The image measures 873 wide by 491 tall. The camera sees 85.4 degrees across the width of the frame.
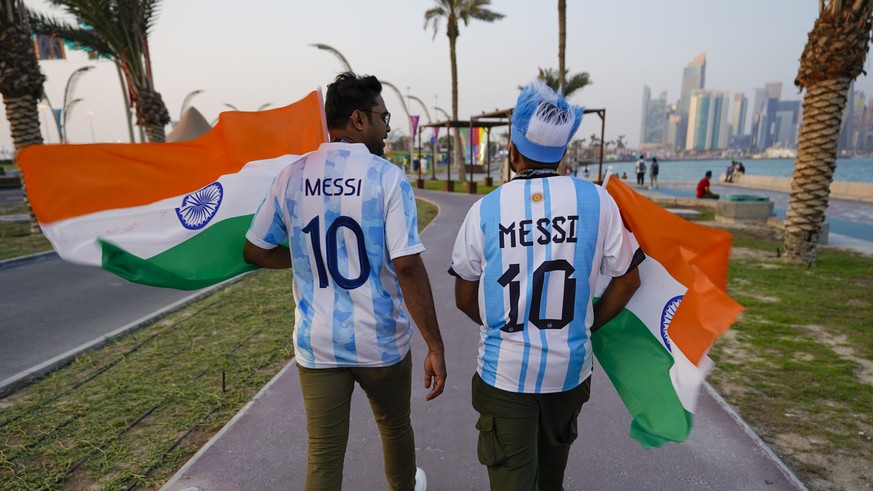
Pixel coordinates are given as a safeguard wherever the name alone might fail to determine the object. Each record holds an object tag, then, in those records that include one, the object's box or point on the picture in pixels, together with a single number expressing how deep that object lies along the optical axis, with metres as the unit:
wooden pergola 18.39
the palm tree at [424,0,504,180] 29.25
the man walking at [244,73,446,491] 2.08
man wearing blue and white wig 1.86
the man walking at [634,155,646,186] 27.92
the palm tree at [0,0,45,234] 11.02
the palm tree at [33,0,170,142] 13.52
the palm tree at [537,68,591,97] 29.33
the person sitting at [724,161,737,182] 31.84
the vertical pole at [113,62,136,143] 29.35
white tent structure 28.15
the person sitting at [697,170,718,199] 18.28
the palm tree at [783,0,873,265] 7.73
